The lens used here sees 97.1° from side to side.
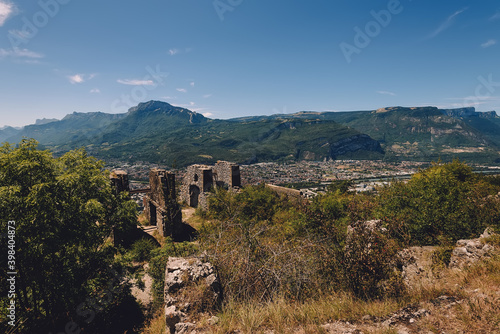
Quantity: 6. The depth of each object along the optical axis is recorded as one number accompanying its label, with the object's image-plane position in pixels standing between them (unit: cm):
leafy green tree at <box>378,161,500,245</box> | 709
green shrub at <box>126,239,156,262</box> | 1239
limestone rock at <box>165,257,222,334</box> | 431
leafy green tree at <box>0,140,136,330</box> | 611
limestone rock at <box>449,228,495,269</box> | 487
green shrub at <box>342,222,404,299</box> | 475
